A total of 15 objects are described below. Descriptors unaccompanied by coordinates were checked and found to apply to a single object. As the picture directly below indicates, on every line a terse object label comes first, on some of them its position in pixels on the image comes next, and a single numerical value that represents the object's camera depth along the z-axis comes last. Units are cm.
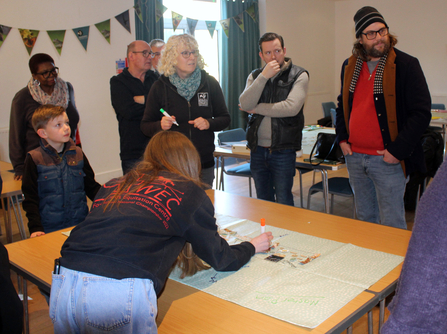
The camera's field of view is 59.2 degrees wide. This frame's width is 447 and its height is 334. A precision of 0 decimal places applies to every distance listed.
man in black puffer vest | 228
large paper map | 102
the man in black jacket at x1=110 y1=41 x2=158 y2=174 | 257
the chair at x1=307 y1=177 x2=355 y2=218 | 285
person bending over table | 98
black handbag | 272
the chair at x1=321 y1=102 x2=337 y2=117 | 626
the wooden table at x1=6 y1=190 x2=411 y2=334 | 97
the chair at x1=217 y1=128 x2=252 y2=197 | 351
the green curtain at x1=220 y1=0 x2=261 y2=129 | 583
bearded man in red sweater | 187
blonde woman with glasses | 222
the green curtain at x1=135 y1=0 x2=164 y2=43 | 490
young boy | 188
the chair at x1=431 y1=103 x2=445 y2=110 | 530
